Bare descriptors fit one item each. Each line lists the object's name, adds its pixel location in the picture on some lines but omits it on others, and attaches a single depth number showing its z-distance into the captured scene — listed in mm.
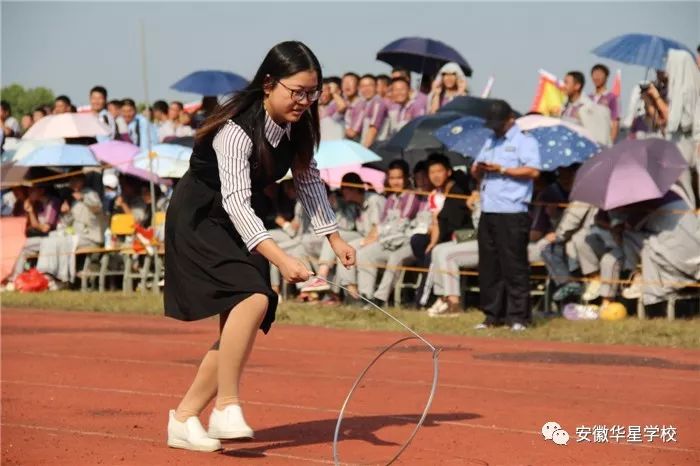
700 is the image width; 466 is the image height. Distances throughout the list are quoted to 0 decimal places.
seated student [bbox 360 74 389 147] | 19469
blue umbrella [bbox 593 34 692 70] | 16531
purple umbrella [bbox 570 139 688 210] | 15055
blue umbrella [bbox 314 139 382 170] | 18094
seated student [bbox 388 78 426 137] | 19375
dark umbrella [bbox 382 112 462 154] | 17656
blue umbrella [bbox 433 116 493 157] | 16469
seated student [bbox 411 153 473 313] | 16766
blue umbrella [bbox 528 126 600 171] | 15898
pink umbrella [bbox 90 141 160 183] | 20938
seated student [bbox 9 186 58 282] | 21703
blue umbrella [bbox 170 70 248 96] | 22406
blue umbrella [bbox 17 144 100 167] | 21406
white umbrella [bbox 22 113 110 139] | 22188
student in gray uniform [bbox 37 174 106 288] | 21344
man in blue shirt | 14750
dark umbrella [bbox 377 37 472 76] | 20578
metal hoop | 6668
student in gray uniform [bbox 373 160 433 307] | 17375
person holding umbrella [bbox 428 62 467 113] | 19203
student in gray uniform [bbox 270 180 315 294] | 18733
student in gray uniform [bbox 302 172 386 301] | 17922
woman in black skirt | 7102
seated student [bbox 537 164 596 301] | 16094
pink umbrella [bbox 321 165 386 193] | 18250
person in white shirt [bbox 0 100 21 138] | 24984
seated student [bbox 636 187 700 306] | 15320
